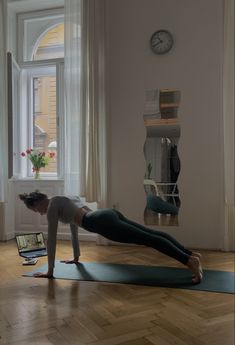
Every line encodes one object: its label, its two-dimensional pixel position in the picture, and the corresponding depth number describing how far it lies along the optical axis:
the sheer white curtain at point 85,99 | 3.86
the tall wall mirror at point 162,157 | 3.82
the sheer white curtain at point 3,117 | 4.05
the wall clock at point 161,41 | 3.80
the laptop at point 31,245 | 3.53
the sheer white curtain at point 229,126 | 2.77
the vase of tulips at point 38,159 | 4.45
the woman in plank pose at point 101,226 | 2.60
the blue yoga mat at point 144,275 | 2.54
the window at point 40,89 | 4.52
